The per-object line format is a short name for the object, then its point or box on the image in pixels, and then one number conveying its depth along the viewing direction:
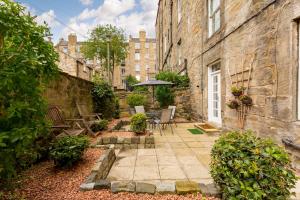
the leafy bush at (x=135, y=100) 10.39
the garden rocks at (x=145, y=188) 2.34
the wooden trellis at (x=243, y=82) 4.39
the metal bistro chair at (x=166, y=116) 6.29
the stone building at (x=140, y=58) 38.44
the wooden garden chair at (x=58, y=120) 4.14
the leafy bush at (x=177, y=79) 9.84
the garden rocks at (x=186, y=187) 2.33
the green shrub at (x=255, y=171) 1.89
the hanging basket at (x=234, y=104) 4.85
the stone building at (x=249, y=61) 3.15
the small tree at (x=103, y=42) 21.41
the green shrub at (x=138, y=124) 5.20
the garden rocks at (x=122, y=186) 2.37
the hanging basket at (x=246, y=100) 4.36
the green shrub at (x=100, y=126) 6.00
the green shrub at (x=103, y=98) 8.14
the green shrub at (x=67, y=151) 2.93
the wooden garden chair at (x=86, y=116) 5.28
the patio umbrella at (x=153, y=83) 8.37
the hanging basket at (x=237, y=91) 4.64
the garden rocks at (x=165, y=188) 2.34
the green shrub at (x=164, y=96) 9.66
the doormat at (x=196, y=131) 6.27
